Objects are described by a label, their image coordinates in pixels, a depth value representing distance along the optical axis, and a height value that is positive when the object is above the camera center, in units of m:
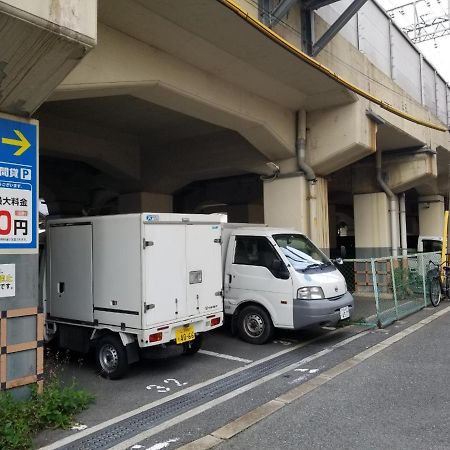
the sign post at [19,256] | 4.64 -0.01
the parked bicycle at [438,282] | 11.28 -0.90
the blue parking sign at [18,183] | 4.66 +0.75
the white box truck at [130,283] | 5.79 -0.42
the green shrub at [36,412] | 3.91 -1.52
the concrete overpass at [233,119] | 6.78 +2.97
